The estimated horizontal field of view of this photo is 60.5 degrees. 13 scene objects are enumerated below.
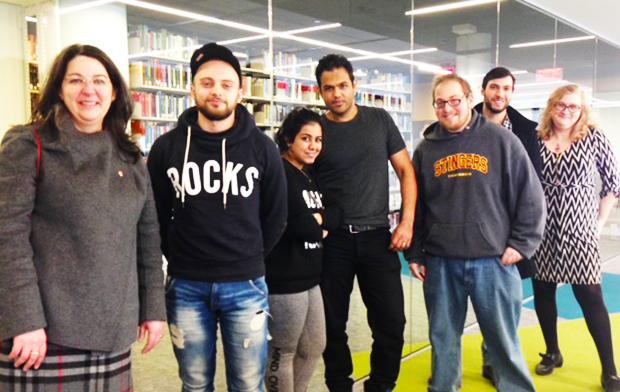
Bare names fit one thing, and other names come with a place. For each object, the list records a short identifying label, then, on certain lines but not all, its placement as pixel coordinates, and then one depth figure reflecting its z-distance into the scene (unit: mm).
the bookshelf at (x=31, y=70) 4966
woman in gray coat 1354
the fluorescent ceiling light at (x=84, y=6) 3434
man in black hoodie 1798
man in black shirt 2480
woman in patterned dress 2902
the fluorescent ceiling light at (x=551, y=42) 5270
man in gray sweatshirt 2322
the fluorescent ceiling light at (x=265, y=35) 3412
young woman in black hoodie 2074
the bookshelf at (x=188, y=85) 3385
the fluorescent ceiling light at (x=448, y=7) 3871
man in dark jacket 2820
